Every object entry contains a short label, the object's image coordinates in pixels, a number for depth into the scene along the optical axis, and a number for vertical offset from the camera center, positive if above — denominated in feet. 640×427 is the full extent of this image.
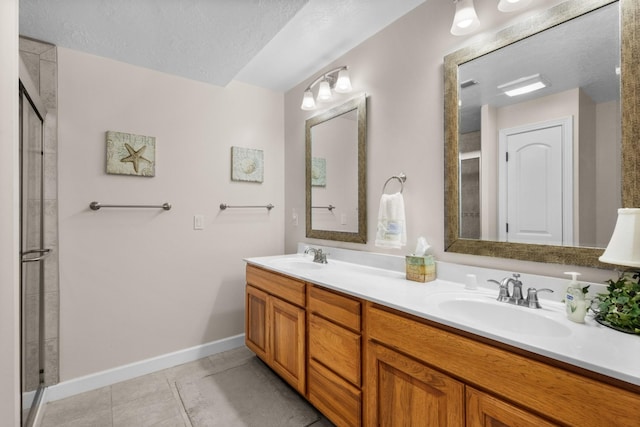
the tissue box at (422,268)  5.10 -0.93
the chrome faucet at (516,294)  3.84 -1.06
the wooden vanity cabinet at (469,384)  2.39 -1.63
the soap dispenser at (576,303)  3.28 -0.98
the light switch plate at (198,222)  7.95 -0.21
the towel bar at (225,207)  8.32 +0.20
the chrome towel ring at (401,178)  5.95 +0.70
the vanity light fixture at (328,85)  6.88 +3.07
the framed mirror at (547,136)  3.59 +1.06
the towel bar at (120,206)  6.61 +0.19
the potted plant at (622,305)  2.93 -0.93
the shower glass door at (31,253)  4.83 -0.69
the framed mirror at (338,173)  6.86 +1.02
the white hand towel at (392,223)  5.76 -0.18
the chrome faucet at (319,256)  7.22 -1.02
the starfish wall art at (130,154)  6.82 +1.39
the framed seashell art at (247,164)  8.52 +1.42
